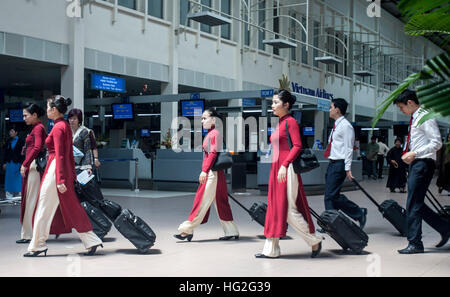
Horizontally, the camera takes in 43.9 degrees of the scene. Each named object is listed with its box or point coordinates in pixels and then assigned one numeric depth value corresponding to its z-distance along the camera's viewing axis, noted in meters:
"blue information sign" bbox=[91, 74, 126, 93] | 16.05
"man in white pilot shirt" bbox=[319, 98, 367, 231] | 7.11
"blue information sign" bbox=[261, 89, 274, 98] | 14.76
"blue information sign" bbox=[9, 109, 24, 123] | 17.98
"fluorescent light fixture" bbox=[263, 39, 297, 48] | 18.72
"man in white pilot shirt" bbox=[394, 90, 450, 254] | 5.71
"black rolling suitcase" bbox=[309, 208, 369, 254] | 5.57
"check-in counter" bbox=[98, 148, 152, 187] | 16.23
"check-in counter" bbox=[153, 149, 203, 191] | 15.39
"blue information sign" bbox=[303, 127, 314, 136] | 28.06
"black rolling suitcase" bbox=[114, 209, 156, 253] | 5.61
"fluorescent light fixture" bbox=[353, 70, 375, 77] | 27.02
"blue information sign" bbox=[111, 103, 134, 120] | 17.83
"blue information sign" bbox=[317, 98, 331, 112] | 17.30
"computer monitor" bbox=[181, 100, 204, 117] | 16.92
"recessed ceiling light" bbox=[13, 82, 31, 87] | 20.31
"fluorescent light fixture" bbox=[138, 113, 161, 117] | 28.81
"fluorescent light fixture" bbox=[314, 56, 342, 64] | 22.94
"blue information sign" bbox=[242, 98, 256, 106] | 19.83
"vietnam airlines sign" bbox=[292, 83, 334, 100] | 26.33
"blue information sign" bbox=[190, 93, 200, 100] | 16.75
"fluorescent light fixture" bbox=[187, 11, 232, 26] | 15.56
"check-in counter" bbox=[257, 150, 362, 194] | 14.62
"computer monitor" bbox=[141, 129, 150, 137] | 32.53
